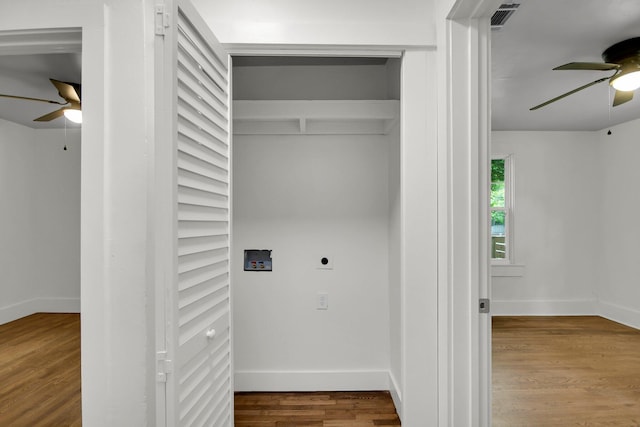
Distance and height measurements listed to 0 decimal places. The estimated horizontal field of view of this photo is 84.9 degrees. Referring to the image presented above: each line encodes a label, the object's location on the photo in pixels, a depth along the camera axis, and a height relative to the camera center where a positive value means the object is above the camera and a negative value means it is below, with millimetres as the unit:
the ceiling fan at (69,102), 2385 +852
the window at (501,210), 4688 +90
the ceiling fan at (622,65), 2238 +1009
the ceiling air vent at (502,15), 1795 +1090
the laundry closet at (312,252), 2516 -251
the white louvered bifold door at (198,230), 1053 -44
